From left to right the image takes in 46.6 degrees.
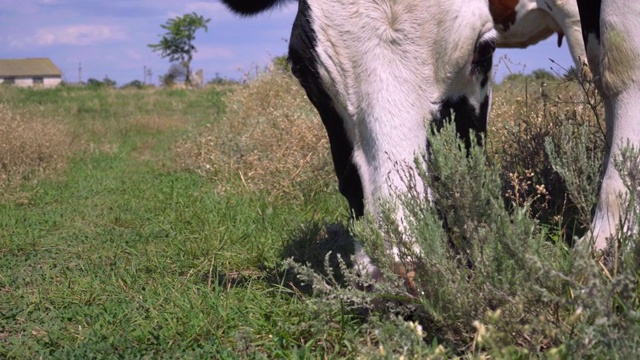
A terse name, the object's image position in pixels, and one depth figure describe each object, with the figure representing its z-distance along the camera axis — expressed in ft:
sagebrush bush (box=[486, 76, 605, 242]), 13.14
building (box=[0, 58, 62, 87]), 266.16
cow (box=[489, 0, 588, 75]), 20.02
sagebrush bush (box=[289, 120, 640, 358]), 7.11
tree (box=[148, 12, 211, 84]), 167.63
